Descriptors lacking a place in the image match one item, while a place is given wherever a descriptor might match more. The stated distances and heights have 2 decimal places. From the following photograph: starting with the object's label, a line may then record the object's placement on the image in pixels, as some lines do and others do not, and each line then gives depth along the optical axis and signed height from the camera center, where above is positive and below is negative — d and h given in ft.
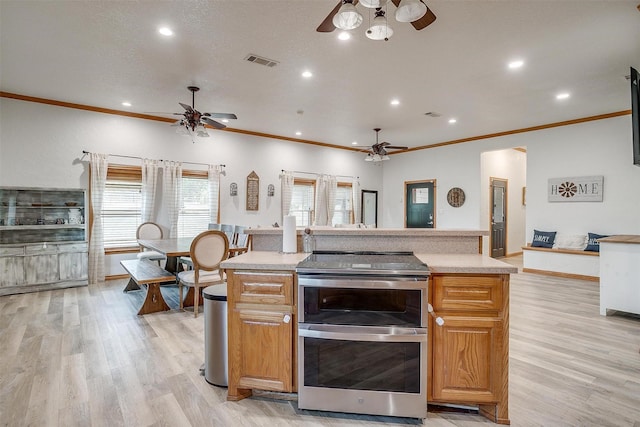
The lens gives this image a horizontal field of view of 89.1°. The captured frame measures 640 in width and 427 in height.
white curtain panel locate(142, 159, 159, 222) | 18.78 +1.43
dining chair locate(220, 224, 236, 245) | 17.90 -0.95
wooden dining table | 12.87 -1.56
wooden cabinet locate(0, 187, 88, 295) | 15.07 -1.46
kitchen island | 6.13 -2.29
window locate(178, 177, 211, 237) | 20.62 +0.27
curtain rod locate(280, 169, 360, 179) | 26.15 +3.30
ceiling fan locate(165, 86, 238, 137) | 14.37 +4.21
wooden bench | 12.49 -2.92
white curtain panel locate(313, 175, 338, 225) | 26.91 +1.28
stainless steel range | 6.00 -2.31
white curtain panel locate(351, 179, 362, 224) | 28.99 +1.33
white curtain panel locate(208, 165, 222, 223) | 21.21 +1.32
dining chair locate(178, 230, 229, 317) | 12.30 -1.83
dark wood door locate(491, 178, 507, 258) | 26.32 -0.12
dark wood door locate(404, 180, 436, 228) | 27.99 +0.95
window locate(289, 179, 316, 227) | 26.02 +1.07
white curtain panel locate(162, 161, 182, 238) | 19.45 +1.25
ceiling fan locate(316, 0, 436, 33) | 6.39 +4.19
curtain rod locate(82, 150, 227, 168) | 17.29 +3.12
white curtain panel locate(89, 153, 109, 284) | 17.34 -0.33
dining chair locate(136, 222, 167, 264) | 17.42 -1.23
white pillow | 19.31 -1.51
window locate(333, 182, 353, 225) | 28.63 +0.67
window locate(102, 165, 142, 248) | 18.28 +0.30
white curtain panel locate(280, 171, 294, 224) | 24.50 +1.76
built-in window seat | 18.43 -2.78
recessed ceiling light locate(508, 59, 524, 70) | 12.10 +5.74
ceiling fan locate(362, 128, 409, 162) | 20.99 +4.12
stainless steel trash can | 7.46 -2.91
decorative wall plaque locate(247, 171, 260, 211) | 23.16 +1.56
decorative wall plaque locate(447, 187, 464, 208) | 25.88 +1.46
